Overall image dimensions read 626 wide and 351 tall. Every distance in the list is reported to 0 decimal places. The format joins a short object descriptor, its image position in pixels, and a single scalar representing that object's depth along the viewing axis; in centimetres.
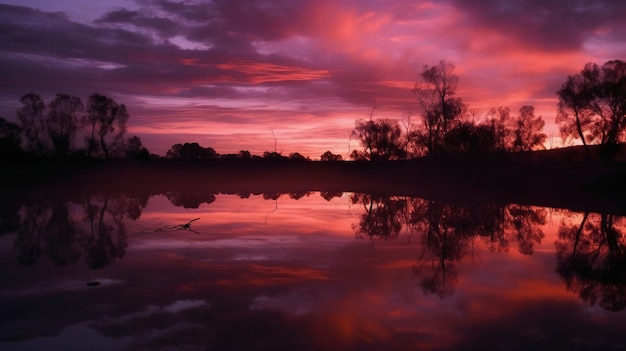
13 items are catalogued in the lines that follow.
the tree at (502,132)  6975
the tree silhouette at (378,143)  6369
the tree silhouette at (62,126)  4756
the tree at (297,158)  5616
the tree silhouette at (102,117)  4944
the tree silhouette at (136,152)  5347
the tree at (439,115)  4647
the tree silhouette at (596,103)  4334
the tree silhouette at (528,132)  7469
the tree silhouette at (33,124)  4628
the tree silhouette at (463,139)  5112
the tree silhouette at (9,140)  4310
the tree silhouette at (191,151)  9231
